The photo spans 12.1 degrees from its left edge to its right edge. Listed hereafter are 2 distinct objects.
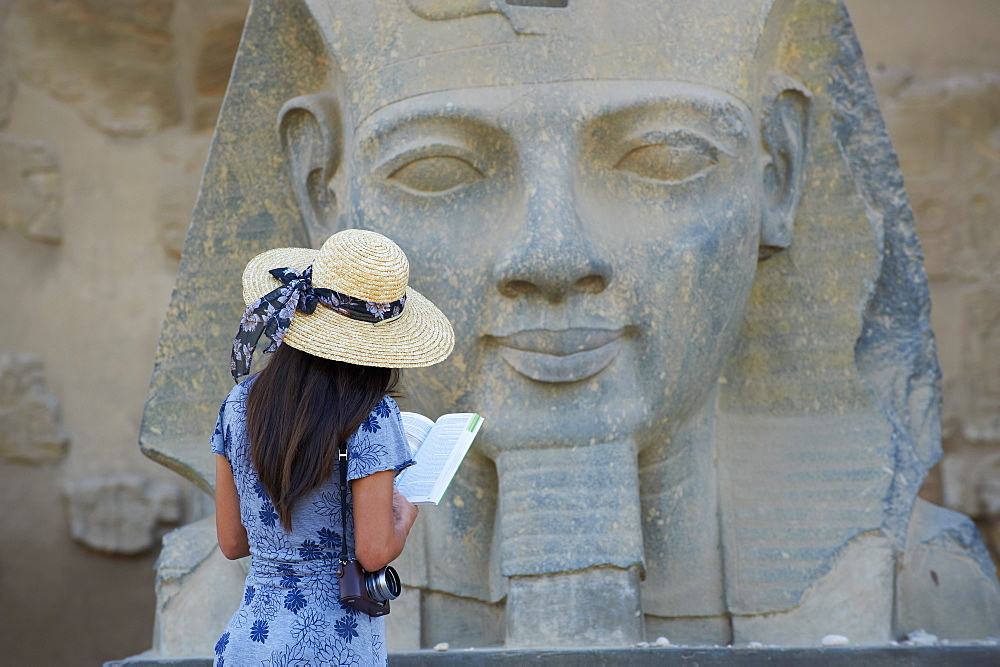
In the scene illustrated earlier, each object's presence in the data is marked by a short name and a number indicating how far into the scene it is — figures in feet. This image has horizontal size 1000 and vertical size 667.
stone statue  30.18
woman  26.96
